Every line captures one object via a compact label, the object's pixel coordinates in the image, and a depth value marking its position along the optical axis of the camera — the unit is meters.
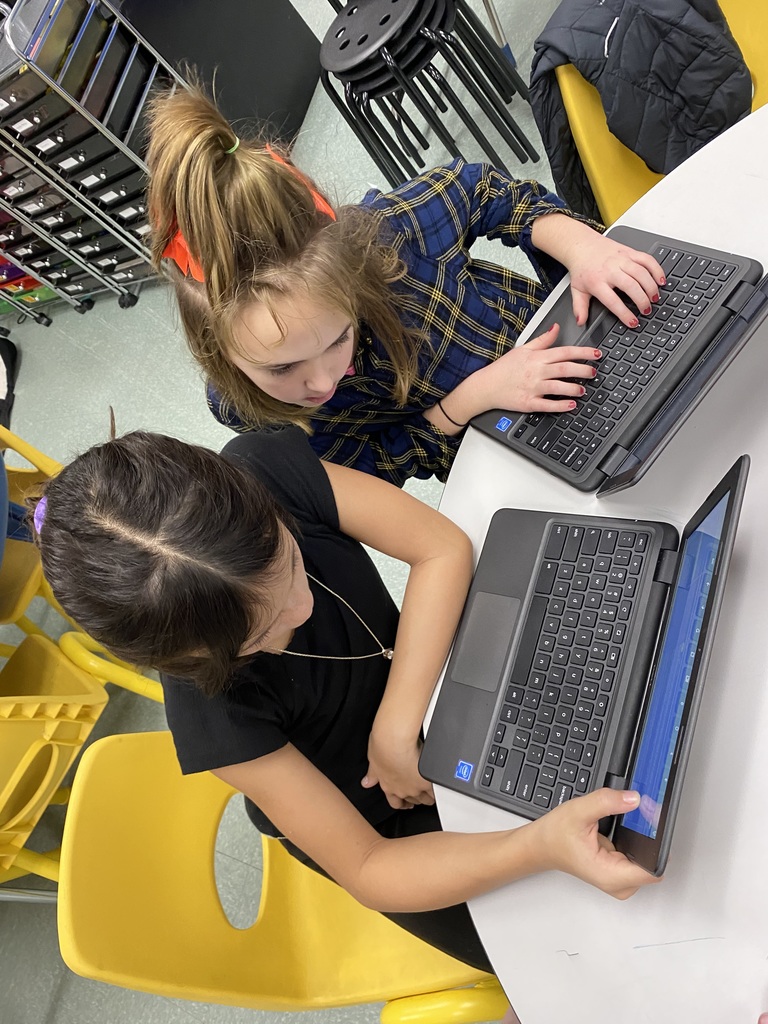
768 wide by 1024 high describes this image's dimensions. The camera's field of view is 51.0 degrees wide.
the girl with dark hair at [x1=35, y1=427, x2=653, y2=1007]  0.68
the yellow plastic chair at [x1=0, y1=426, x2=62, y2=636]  1.69
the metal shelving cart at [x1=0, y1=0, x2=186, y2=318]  1.87
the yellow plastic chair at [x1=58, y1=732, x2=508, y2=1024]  0.82
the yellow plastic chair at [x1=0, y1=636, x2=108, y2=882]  1.37
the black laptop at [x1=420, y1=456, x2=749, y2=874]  0.66
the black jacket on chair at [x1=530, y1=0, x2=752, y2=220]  1.08
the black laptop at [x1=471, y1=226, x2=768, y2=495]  0.83
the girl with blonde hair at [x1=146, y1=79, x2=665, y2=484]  0.82
